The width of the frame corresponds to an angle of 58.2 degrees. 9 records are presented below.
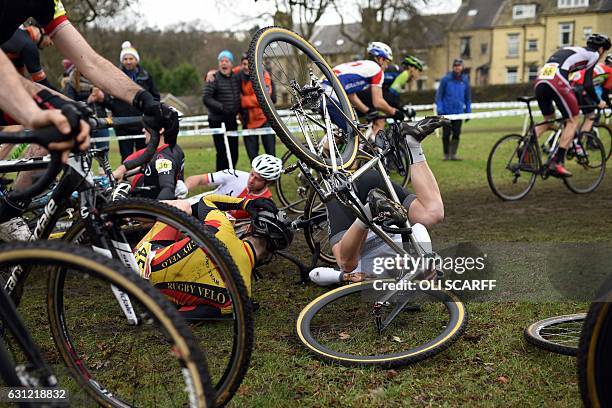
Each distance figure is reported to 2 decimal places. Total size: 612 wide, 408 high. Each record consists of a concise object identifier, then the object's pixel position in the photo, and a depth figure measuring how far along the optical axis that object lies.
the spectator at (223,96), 9.41
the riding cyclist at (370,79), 7.55
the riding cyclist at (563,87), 7.77
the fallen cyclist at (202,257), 3.65
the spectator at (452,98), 12.53
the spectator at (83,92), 8.55
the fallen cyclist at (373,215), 3.92
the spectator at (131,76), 8.94
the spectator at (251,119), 9.56
